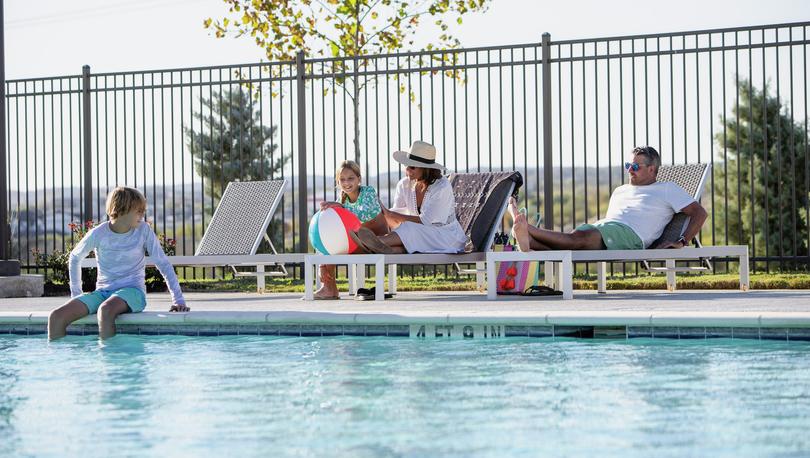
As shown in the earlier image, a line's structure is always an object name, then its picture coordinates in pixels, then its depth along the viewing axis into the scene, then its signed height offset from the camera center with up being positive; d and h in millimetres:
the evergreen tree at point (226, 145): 26188 +2092
